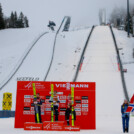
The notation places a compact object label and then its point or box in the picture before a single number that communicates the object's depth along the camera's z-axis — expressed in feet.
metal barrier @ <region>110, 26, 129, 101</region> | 103.37
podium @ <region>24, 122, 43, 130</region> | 52.14
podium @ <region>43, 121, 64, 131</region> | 51.82
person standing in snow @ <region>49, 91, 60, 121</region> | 55.93
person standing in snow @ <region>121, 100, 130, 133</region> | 51.92
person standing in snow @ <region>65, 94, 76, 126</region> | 54.85
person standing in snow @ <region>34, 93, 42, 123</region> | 55.08
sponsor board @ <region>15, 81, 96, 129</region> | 57.38
